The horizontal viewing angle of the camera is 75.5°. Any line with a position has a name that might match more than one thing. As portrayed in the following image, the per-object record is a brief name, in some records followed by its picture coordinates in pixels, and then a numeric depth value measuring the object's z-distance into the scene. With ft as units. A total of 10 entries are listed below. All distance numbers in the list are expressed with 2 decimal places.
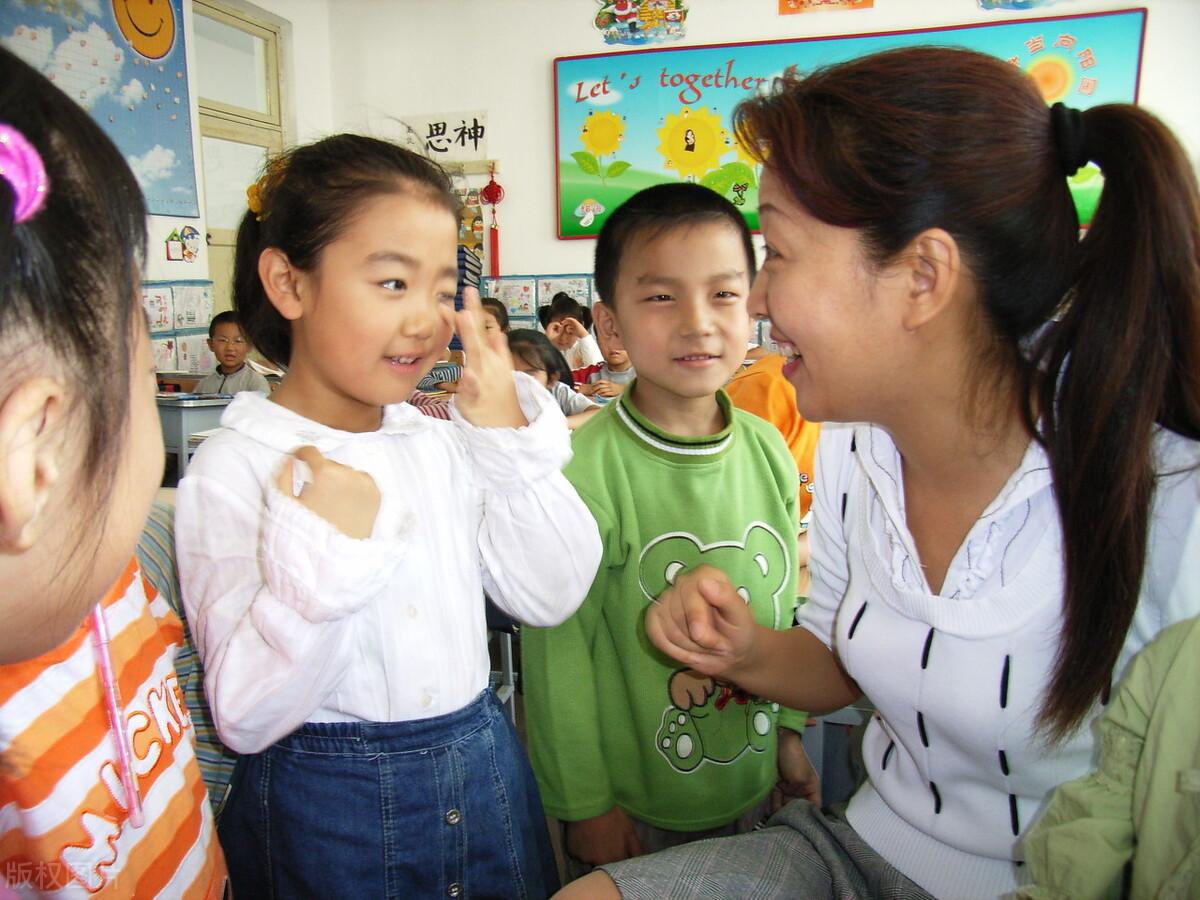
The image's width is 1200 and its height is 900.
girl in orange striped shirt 1.38
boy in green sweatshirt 3.74
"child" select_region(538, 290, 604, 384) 14.48
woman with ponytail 2.40
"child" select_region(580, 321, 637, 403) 11.39
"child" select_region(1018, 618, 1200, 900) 1.72
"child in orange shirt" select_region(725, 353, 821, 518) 5.83
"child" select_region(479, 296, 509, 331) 13.53
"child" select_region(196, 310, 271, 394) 13.21
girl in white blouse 2.58
